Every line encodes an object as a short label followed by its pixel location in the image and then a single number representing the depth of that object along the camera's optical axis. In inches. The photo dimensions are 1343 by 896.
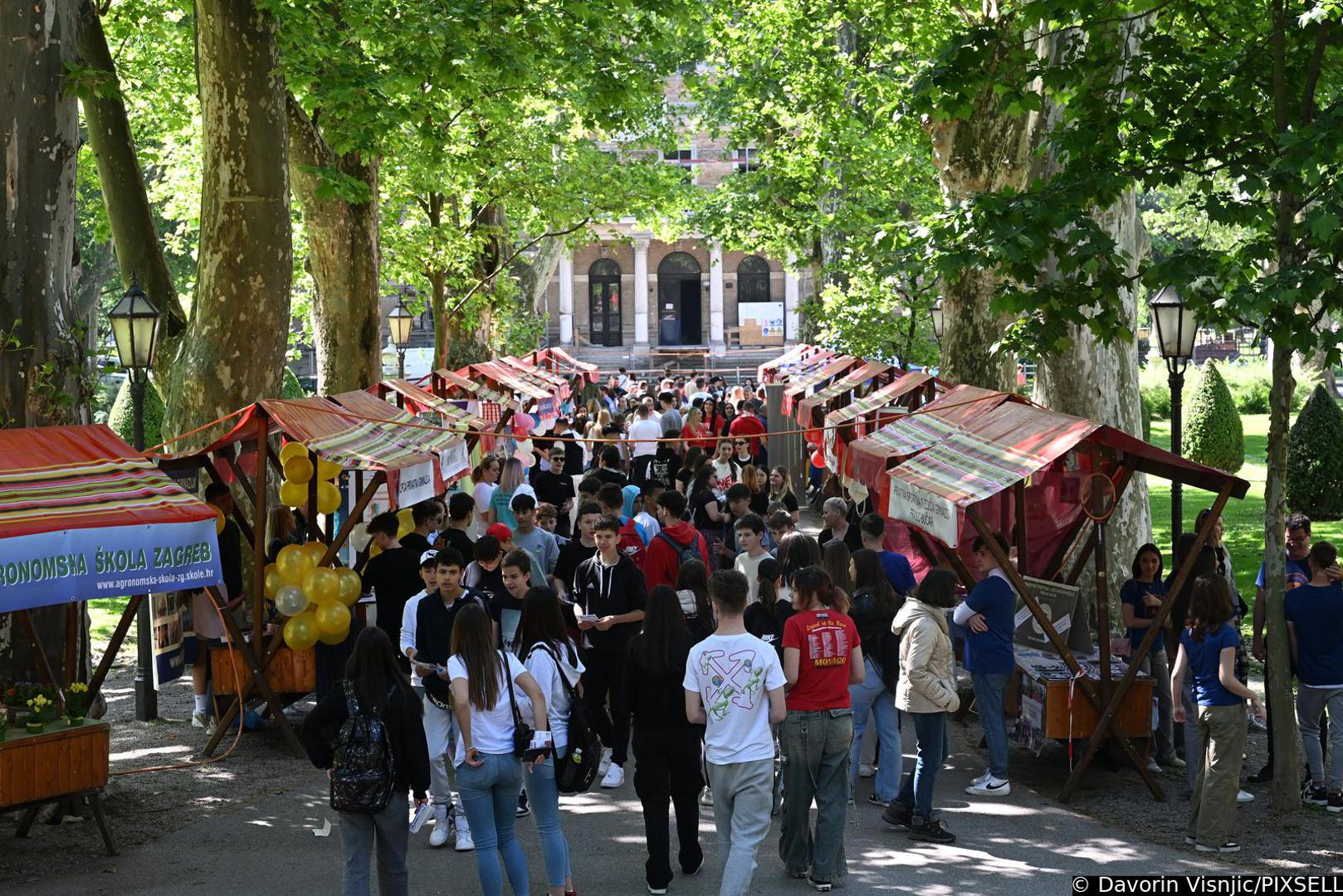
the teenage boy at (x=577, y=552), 441.1
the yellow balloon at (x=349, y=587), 427.2
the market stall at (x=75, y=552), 308.0
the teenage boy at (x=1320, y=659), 364.2
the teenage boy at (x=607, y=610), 379.9
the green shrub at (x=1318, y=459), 885.2
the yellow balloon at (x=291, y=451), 459.2
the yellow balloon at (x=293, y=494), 472.1
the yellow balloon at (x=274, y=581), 428.5
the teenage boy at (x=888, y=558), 405.1
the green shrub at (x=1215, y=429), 1095.6
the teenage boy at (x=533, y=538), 466.6
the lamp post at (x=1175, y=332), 513.0
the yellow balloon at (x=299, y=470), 461.7
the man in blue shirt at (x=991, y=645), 377.7
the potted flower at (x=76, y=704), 338.3
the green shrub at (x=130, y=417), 1045.8
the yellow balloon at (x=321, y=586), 421.1
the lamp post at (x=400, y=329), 1027.3
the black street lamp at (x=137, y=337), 502.6
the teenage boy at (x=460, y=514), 472.9
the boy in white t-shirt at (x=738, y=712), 276.8
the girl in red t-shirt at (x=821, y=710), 298.5
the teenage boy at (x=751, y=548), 414.6
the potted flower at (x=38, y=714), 329.1
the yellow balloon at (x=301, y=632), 422.0
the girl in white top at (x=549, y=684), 287.3
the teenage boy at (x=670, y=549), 426.3
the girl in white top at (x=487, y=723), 272.2
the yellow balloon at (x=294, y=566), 425.7
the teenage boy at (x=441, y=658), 334.0
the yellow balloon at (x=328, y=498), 483.2
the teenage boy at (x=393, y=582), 418.0
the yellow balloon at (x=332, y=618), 421.1
